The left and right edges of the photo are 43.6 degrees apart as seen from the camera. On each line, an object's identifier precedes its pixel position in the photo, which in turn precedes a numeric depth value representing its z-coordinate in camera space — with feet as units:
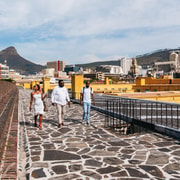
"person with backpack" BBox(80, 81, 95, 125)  27.91
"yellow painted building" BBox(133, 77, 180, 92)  101.19
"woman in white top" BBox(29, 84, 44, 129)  25.91
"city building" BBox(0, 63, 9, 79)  397.33
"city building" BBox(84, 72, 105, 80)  606.55
